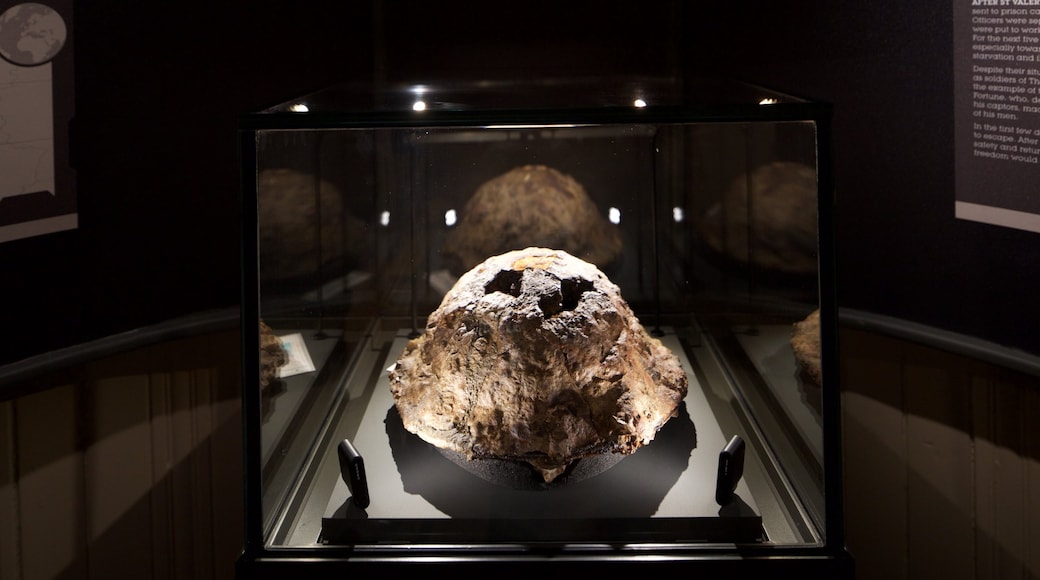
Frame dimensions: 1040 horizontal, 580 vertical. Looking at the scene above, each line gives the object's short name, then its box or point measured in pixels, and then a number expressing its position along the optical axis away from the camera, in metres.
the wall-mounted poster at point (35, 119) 1.59
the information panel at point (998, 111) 1.48
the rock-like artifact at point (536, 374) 1.13
